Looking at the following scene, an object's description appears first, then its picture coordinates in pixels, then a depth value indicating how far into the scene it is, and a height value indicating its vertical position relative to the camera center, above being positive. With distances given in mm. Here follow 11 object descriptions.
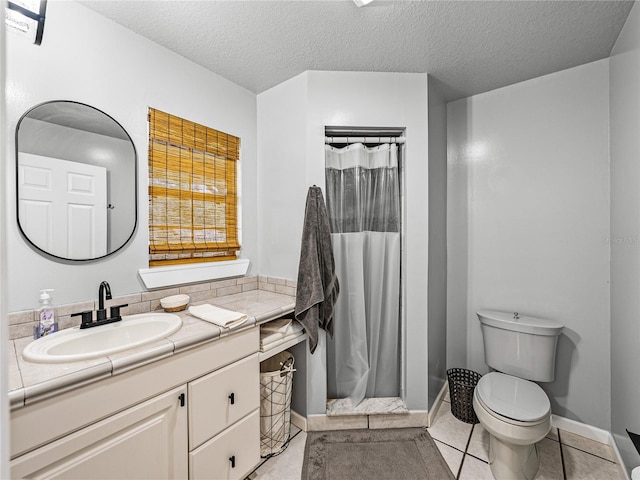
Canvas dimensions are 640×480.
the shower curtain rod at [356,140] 1961 +695
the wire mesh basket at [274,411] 1705 -1041
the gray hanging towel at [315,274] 1784 -220
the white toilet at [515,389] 1441 -883
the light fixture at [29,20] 846 +669
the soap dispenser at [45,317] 1205 -333
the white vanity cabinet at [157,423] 867 -685
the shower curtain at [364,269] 1991 -209
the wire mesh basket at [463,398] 1998 -1145
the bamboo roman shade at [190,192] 1701 +321
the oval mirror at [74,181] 1252 +292
